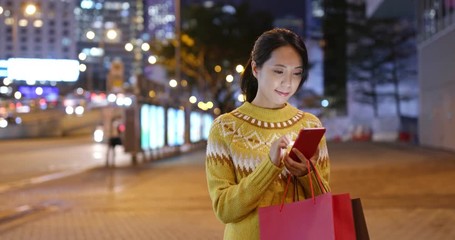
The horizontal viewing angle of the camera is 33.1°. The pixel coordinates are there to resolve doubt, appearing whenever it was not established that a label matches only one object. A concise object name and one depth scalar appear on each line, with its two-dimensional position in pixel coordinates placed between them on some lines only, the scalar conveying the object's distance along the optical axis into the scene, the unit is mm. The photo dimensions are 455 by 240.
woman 2650
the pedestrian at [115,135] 23469
